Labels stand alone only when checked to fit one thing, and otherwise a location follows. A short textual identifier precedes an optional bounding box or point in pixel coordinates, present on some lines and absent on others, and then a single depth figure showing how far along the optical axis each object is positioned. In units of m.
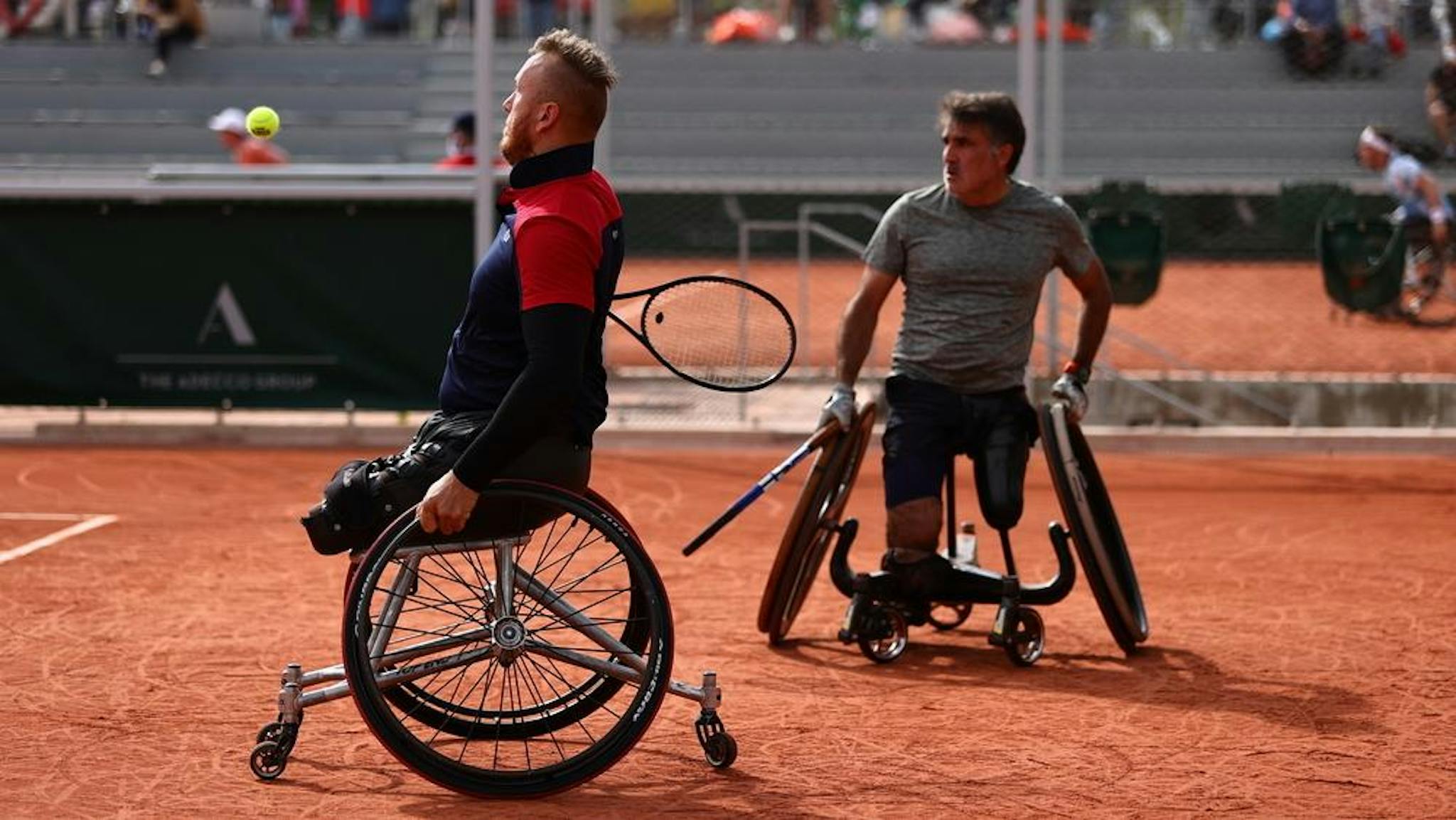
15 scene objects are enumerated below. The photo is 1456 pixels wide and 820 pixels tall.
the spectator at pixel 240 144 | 15.21
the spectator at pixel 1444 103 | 21.84
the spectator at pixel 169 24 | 24.86
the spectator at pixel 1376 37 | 23.81
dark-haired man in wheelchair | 8.02
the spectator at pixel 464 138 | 15.33
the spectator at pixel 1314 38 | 23.94
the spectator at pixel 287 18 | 27.06
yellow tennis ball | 8.27
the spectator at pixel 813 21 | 26.91
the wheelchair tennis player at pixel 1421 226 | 16.23
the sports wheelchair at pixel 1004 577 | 7.96
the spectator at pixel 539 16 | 24.95
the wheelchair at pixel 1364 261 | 14.34
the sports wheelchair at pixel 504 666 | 5.88
